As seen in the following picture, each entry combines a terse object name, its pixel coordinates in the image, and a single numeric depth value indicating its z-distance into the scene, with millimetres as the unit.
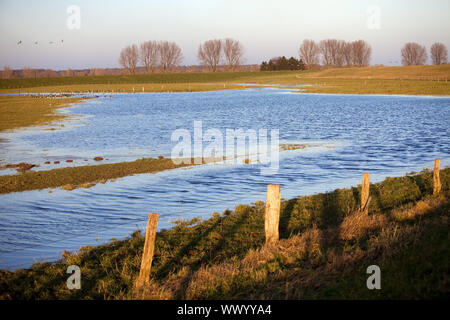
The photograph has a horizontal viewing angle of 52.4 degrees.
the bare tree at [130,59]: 189000
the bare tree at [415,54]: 194125
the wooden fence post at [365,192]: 13437
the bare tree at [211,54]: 194875
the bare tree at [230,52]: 194875
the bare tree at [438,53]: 196812
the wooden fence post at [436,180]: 14852
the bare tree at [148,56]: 190375
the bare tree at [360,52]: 197875
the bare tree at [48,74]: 160750
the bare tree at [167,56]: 190375
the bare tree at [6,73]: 153500
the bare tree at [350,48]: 199500
